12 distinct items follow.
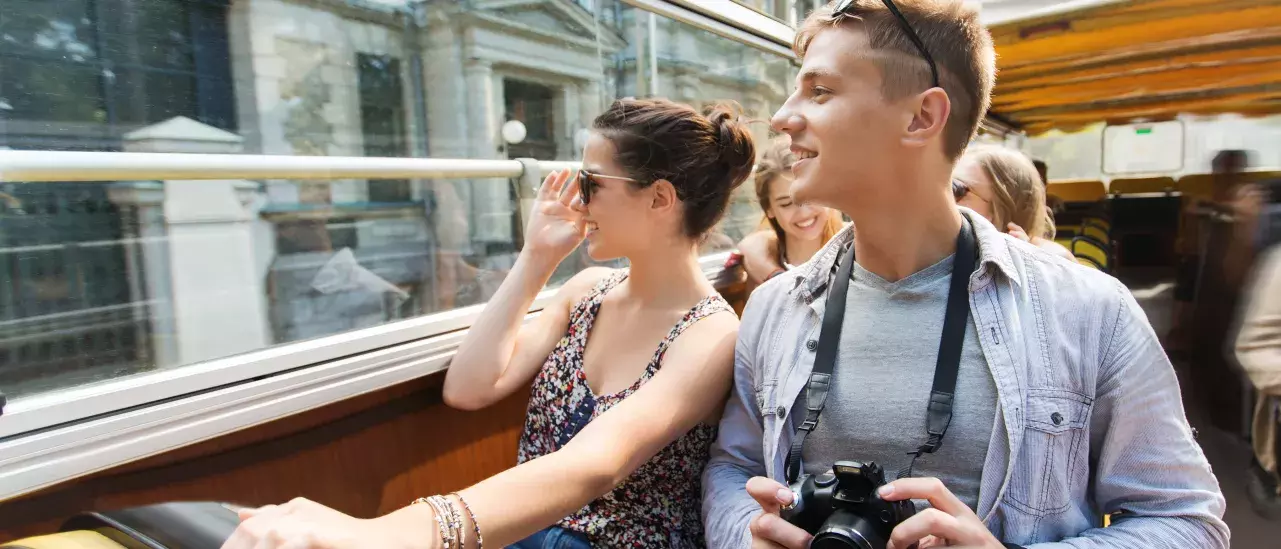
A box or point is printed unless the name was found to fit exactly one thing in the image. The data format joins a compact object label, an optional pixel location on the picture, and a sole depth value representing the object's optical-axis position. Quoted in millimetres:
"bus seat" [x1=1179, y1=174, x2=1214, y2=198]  5480
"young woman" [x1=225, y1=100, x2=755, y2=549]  1486
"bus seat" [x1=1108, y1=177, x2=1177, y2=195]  6453
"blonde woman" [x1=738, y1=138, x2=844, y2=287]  2723
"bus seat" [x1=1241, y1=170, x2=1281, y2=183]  3117
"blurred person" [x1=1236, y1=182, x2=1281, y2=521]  1948
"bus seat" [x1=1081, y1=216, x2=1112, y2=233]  5734
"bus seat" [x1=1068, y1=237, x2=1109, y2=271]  5410
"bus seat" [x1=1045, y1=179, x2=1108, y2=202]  6547
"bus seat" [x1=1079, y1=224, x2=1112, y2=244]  5614
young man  1026
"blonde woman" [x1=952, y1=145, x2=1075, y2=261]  2465
